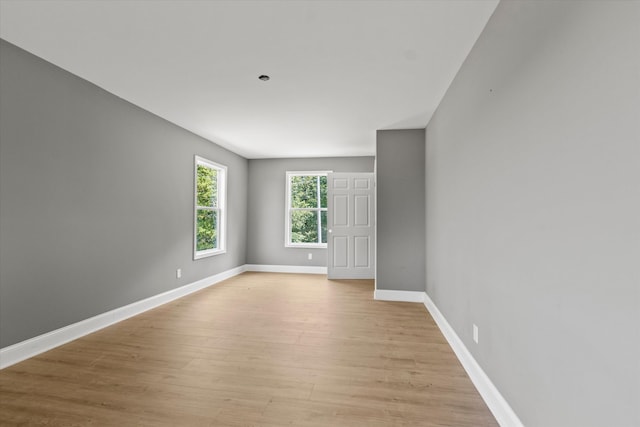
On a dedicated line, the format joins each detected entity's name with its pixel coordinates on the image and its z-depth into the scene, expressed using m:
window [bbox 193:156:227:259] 5.25
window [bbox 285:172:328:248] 6.82
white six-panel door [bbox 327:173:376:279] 6.08
